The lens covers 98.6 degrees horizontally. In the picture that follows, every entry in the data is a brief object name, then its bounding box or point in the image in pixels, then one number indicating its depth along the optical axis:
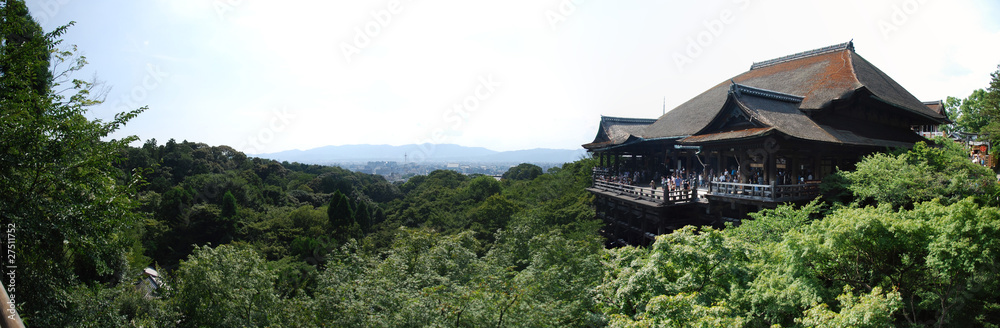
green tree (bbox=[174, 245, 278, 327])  13.67
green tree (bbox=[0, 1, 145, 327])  9.19
